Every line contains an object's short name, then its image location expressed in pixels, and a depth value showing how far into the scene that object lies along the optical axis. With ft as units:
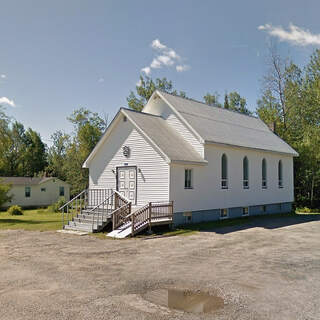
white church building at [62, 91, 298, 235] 60.13
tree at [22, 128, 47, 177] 207.21
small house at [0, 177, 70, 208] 134.00
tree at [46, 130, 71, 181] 175.83
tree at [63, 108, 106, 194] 133.67
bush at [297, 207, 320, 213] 101.40
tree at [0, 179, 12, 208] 93.30
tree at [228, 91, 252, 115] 181.57
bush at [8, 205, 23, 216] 101.50
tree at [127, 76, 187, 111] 152.66
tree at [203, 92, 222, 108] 181.57
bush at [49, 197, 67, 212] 107.34
